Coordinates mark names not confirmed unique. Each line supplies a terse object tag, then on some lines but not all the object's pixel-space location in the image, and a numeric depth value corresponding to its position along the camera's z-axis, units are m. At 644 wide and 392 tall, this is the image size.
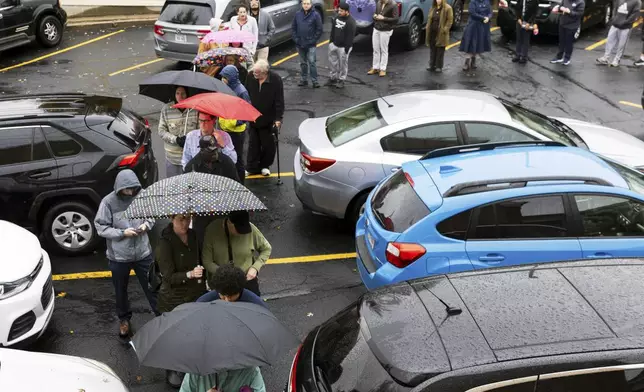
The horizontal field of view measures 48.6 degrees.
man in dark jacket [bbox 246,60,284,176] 9.55
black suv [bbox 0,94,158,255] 7.86
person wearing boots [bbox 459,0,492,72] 14.42
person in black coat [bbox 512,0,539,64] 15.13
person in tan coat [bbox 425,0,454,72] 14.25
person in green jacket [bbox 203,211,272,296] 5.71
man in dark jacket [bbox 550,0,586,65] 14.57
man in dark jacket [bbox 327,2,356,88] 13.49
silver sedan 8.02
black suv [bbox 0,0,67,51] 15.33
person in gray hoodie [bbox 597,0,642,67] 14.57
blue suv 6.18
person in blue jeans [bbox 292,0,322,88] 13.59
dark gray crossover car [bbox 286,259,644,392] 3.72
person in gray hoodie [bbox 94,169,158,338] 6.24
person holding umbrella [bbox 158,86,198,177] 8.30
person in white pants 14.10
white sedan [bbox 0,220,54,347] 6.12
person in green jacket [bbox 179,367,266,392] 4.50
